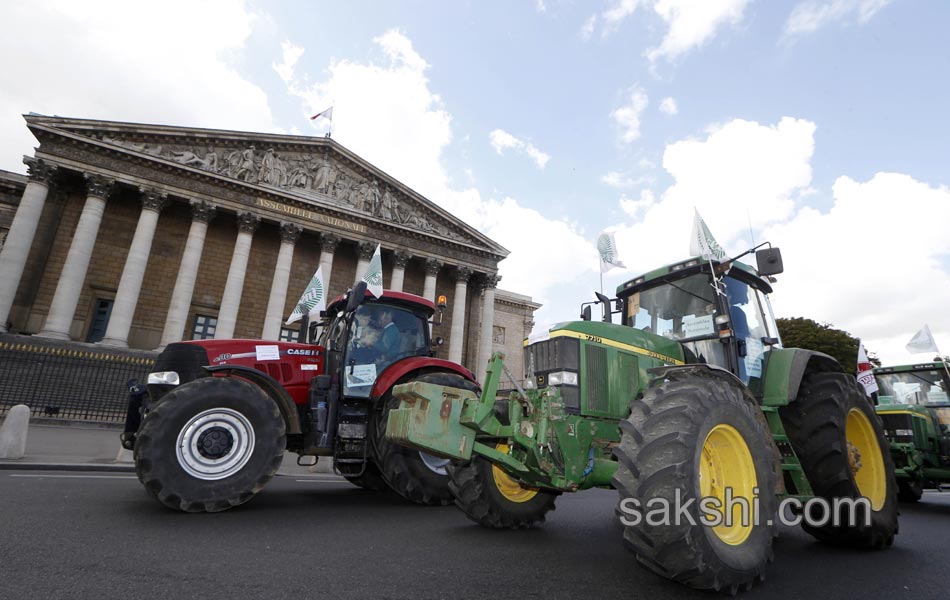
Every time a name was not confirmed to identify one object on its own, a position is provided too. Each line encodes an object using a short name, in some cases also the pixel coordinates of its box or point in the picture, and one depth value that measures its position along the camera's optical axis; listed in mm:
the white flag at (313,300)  9430
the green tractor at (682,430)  2879
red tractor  4664
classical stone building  22016
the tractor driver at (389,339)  7043
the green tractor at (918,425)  8328
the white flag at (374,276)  7438
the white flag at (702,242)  5039
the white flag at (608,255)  6547
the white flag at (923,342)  10914
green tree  39469
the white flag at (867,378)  9500
